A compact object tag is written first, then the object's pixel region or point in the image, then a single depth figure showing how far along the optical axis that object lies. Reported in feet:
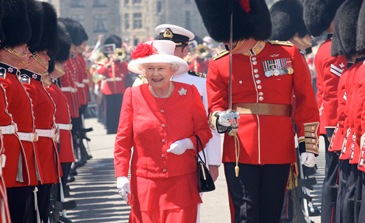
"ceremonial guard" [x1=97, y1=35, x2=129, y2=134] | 94.27
